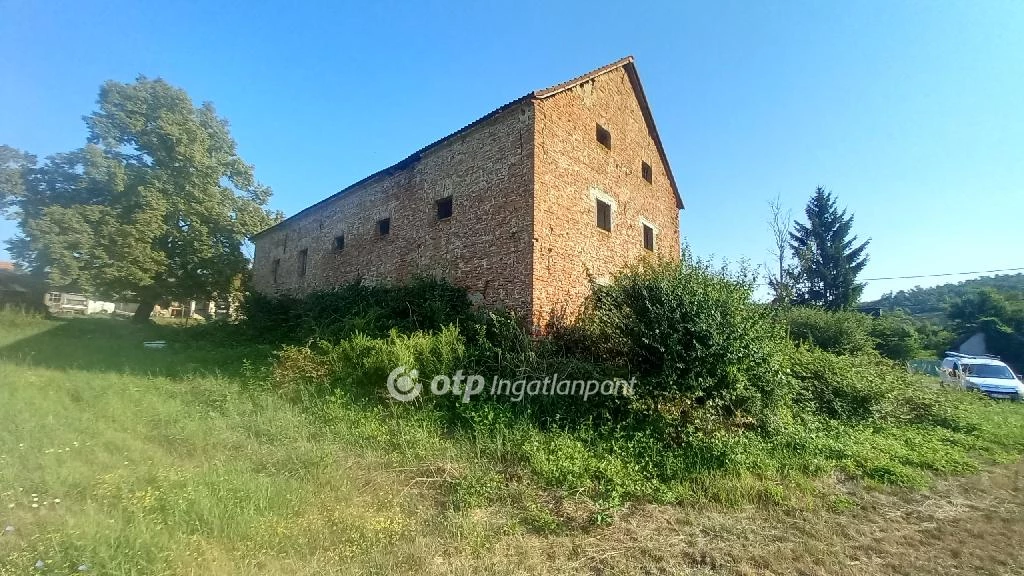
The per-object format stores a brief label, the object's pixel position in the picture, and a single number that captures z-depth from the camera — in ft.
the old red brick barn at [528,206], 29.81
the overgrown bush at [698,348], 20.24
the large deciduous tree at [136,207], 48.44
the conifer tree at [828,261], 84.58
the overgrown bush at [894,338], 60.90
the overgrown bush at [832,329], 43.98
